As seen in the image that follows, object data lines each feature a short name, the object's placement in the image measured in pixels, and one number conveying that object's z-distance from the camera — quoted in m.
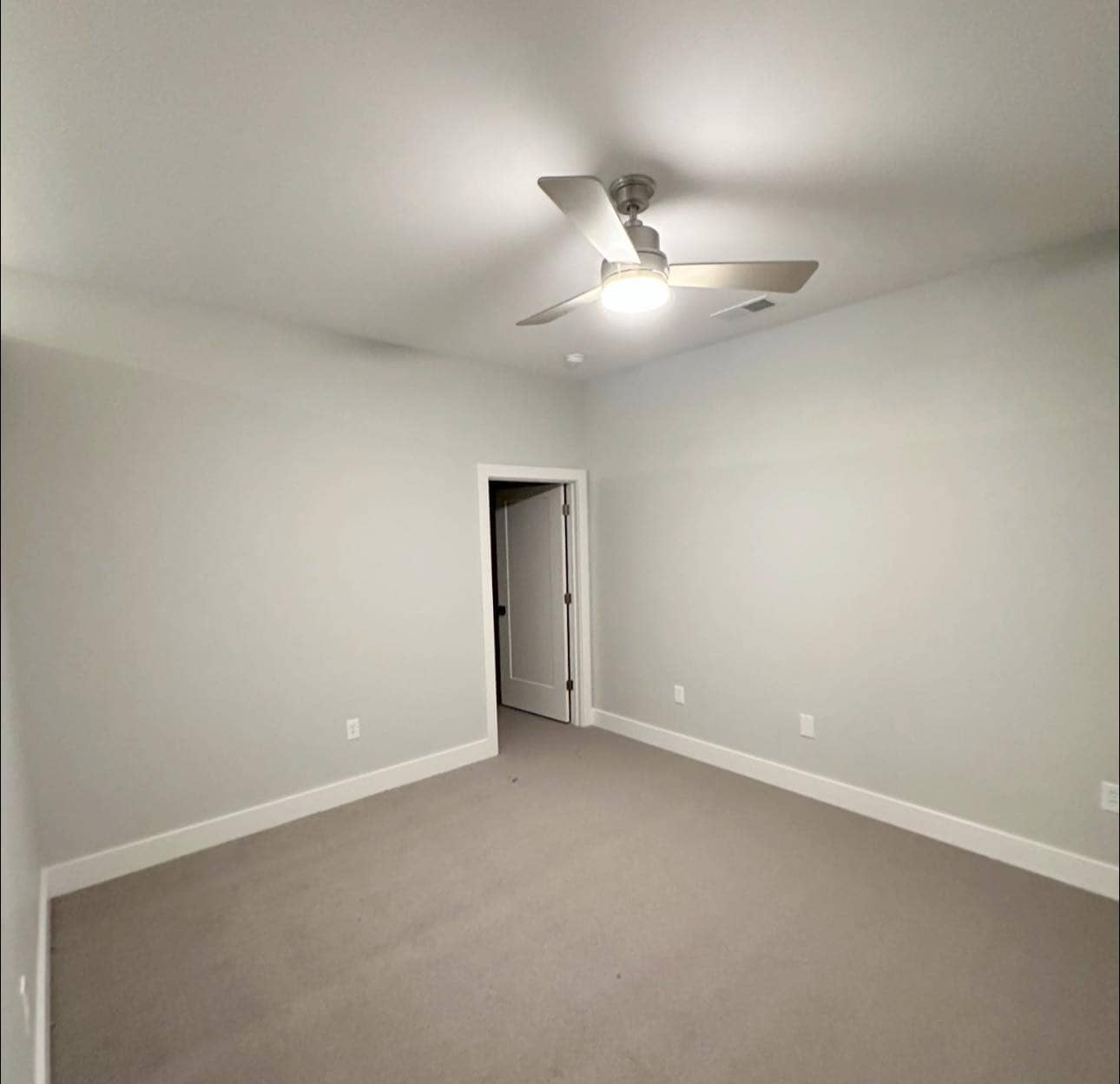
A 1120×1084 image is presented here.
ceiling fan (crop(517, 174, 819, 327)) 1.63
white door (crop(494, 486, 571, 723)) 4.46
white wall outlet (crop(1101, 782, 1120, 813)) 2.26
